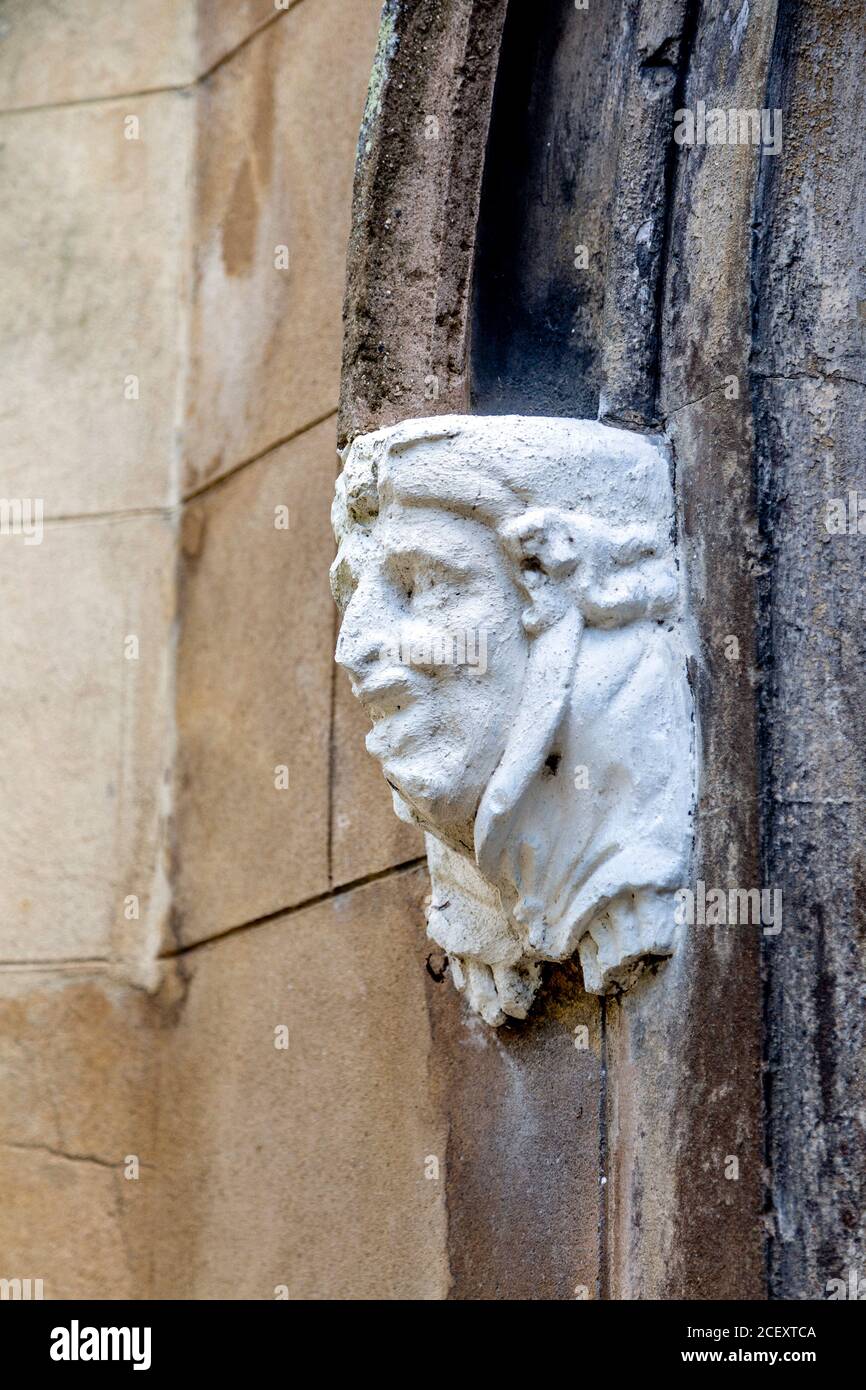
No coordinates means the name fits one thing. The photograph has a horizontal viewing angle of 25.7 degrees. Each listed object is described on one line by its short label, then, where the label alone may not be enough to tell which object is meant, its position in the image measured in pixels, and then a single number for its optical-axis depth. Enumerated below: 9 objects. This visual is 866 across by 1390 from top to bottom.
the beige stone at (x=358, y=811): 2.28
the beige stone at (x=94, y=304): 2.77
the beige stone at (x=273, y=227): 2.52
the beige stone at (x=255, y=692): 2.44
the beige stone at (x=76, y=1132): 2.49
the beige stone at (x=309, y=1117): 2.18
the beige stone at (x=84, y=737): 2.61
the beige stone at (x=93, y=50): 2.88
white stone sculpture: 1.70
